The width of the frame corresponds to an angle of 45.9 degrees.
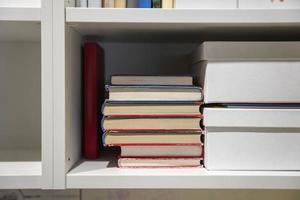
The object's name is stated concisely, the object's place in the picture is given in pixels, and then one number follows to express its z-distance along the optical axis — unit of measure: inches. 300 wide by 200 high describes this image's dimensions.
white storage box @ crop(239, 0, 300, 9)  24.5
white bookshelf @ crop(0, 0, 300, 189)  23.2
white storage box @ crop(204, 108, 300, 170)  24.9
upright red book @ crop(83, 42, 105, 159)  28.3
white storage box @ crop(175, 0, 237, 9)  24.7
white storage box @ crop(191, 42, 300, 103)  25.1
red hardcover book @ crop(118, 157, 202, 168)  26.3
